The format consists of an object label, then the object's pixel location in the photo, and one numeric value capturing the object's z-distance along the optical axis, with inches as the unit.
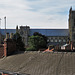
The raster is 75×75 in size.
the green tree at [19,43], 2081.7
